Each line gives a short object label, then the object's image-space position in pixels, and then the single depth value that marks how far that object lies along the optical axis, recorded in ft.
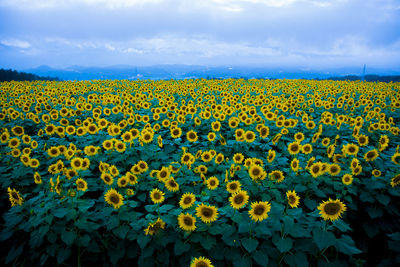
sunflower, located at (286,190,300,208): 9.97
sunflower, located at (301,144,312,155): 15.02
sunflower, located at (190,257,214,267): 7.72
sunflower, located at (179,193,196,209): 9.46
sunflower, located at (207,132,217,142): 18.04
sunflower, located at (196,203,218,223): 8.84
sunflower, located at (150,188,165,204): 10.27
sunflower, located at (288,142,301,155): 14.51
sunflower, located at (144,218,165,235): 8.88
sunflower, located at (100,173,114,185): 11.62
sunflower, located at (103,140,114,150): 15.53
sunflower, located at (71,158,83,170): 13.02
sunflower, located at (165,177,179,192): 11.23
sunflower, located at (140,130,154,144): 15.83
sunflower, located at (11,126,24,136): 19.39
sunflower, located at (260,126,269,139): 18.21
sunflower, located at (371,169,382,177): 12.74
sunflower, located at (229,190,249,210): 9.07
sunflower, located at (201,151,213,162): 14.30
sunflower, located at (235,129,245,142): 16.78
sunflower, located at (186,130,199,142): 17.99
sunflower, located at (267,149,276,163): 13.71
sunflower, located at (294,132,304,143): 17.29
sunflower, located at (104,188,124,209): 9.84
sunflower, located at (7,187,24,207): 10.13
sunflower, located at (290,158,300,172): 12.42
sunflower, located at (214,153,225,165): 14.24
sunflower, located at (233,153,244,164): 13.72
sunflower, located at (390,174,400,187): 11.60
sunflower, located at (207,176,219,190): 11.52
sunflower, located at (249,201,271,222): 8.68
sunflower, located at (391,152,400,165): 12.93
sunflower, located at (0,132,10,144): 17.70
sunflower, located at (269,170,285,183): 11.77
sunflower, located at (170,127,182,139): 18.71
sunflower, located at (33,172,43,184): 12.30
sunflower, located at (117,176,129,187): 11.45
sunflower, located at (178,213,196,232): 8.79
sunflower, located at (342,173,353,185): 12.12
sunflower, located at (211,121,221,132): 20.23
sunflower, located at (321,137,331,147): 17.06
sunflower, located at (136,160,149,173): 12.43
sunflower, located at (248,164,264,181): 11.29
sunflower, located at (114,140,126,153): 15.42
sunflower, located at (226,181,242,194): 10.37
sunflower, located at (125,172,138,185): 11.73
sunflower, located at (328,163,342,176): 12.41
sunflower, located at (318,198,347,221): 8.27
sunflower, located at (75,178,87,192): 11.11
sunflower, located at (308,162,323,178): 11.94
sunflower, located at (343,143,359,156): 14.46
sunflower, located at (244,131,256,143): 17.17
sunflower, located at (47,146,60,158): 15.09
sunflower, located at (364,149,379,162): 13.83
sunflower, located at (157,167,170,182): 11.52
